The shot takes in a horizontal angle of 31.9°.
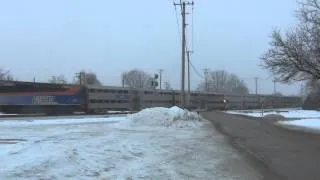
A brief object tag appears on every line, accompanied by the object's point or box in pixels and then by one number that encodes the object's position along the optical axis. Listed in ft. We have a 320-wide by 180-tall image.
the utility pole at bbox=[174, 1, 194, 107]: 169.48
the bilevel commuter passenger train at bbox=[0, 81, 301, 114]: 204.74
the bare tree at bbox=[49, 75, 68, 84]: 497.05
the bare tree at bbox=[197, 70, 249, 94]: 598.43
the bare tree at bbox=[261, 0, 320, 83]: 100.94
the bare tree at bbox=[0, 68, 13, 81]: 418.10
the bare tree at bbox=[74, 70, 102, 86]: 454.40
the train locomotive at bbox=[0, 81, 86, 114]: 203.31
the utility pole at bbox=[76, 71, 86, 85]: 449.48
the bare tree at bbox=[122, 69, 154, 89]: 567.18
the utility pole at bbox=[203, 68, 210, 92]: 525.80
